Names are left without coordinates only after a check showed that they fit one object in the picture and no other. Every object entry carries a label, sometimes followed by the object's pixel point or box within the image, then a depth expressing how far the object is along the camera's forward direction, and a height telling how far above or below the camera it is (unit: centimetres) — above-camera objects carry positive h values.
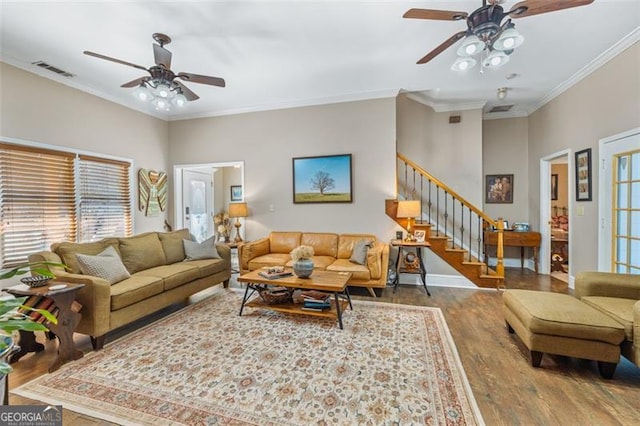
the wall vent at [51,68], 354 +179
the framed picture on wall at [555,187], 648 +38
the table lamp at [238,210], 504 -5
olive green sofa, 254 -78
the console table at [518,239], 524 -65
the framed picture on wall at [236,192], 771 +39
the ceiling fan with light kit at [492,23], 208 +140
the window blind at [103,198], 427 +16
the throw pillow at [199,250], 421 -64
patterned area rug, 179 -126
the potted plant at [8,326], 98 -41
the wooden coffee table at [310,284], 291 -81
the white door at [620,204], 319 -1
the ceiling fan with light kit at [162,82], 295 +135
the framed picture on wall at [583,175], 392 +40
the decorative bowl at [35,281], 238 -60
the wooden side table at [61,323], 227 -93
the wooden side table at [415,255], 418 -81
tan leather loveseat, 392 -74
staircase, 450 -20
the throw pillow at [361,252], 411 -66
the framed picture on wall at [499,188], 578 +32
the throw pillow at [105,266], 282 -59
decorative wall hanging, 517 +31
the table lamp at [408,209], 412 -5
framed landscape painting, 485 +46
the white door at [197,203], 614 +10
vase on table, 316 -68
